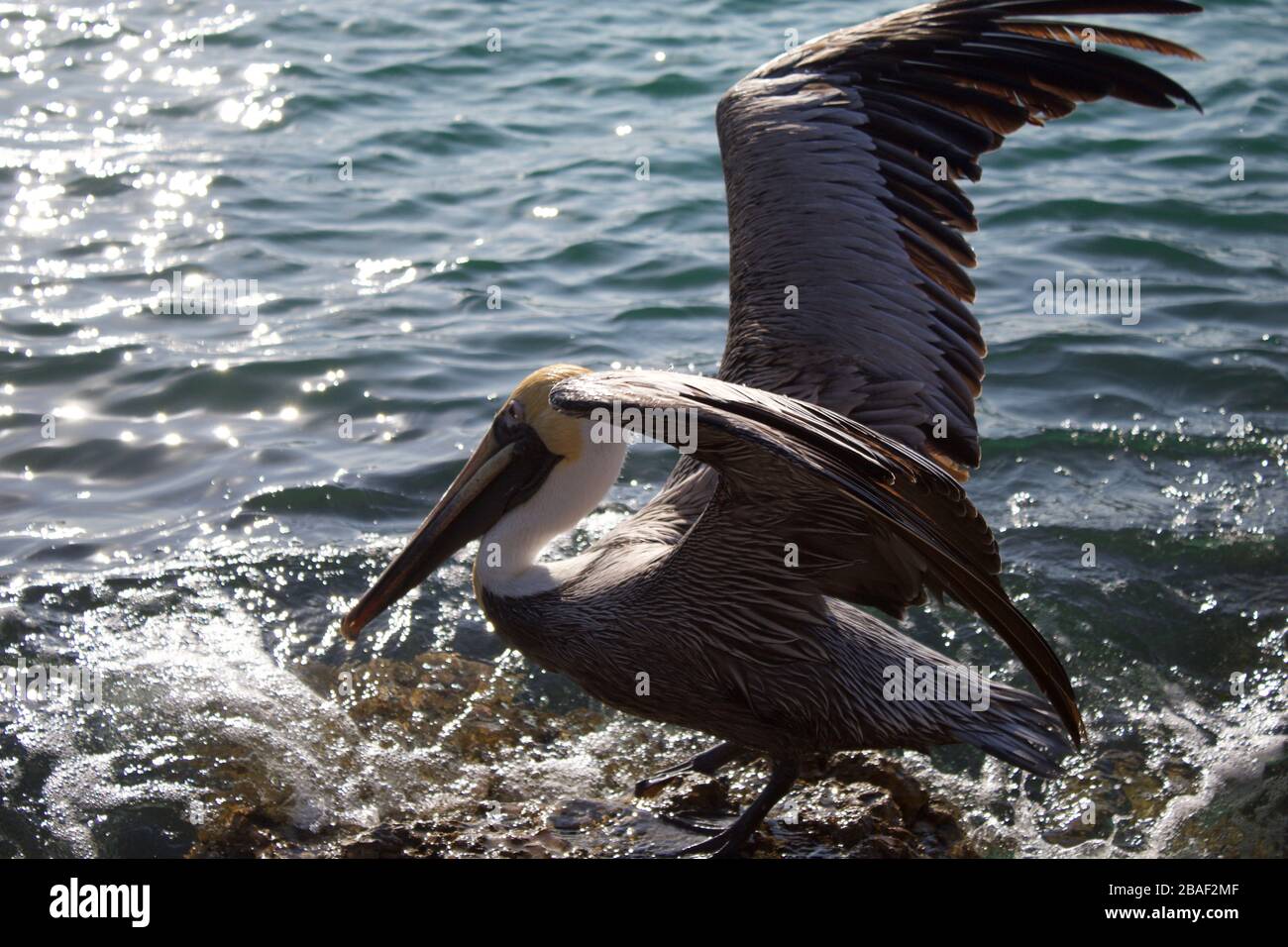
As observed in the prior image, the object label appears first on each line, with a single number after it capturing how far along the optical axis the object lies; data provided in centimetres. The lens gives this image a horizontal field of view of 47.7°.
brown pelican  430
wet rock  434
